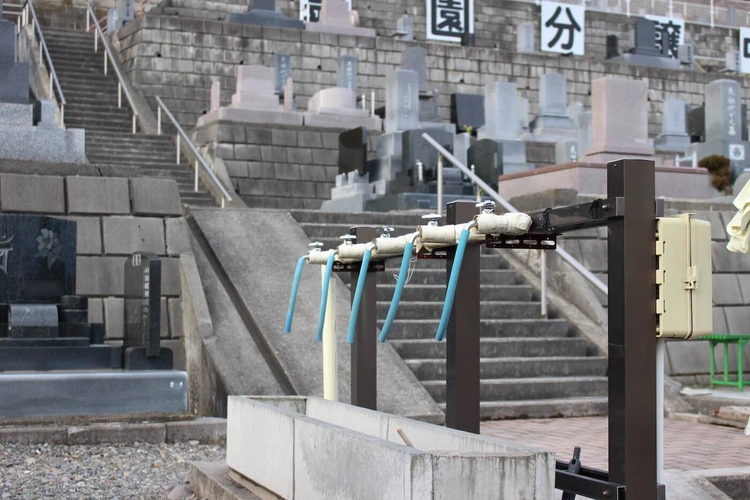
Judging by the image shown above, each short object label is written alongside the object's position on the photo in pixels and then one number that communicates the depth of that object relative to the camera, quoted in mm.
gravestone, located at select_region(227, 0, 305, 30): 23719
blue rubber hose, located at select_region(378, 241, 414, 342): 4316
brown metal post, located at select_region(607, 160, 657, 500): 3621
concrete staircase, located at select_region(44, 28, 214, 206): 16203
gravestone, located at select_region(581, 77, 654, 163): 12289
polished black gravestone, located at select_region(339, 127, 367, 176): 16547
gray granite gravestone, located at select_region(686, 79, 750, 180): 19609
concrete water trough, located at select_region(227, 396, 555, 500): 3498
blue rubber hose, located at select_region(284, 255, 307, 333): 5660
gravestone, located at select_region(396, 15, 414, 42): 28234
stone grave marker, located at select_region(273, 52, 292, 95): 22234
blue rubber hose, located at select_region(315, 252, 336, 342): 5336
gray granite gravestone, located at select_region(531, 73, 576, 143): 21219
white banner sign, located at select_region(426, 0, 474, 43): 29312
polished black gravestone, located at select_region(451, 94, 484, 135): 24266
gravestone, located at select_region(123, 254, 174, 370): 7695
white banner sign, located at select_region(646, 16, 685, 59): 32812
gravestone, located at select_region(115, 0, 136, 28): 24438
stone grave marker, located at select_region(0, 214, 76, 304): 7926
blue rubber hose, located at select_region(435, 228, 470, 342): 4172
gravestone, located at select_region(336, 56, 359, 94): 22391
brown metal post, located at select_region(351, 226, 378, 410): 5484
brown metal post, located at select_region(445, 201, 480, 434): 4406
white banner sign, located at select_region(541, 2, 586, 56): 30000
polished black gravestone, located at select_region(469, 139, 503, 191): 15641
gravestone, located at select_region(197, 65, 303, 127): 18266
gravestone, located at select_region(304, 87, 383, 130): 18953
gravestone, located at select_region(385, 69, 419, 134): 18969
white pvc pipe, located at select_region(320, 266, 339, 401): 5730
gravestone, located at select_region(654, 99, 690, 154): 23000
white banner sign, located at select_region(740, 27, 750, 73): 33688
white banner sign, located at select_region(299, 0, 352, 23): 27733
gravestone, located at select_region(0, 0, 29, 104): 9891
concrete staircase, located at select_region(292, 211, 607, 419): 8195
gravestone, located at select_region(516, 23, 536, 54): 28406
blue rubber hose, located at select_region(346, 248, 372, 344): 4953
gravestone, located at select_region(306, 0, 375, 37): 24531
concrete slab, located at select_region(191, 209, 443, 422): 7656
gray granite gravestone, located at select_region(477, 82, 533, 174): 18203
